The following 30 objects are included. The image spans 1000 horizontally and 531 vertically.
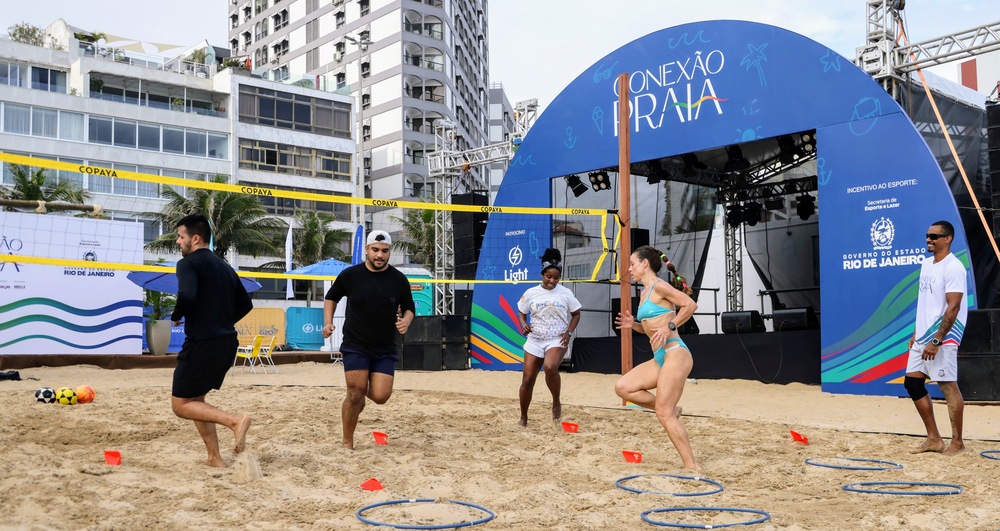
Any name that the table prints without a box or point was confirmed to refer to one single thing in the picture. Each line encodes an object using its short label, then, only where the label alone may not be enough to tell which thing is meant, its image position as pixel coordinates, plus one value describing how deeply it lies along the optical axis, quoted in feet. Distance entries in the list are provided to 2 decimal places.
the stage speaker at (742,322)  39.06
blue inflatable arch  32.19
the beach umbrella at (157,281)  49.16
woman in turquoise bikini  16.31
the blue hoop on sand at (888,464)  17.01
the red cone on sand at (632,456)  17.62
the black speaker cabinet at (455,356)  48.21
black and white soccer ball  24.63
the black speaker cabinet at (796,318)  38.27
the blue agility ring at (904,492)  14.02
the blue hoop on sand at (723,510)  11.59
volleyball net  45.88
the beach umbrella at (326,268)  60.03
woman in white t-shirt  22.90
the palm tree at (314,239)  118.21
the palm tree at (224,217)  101.40
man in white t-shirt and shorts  18.57
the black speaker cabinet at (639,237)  48.01
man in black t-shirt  17.85
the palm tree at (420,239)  124.36
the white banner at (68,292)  46.52
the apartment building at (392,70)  148.56
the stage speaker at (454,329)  48.19
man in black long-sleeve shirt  15.02
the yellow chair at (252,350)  45.90
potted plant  59.52
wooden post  27.68
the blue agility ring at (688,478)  14.10
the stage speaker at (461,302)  62.03
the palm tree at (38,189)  84.02
